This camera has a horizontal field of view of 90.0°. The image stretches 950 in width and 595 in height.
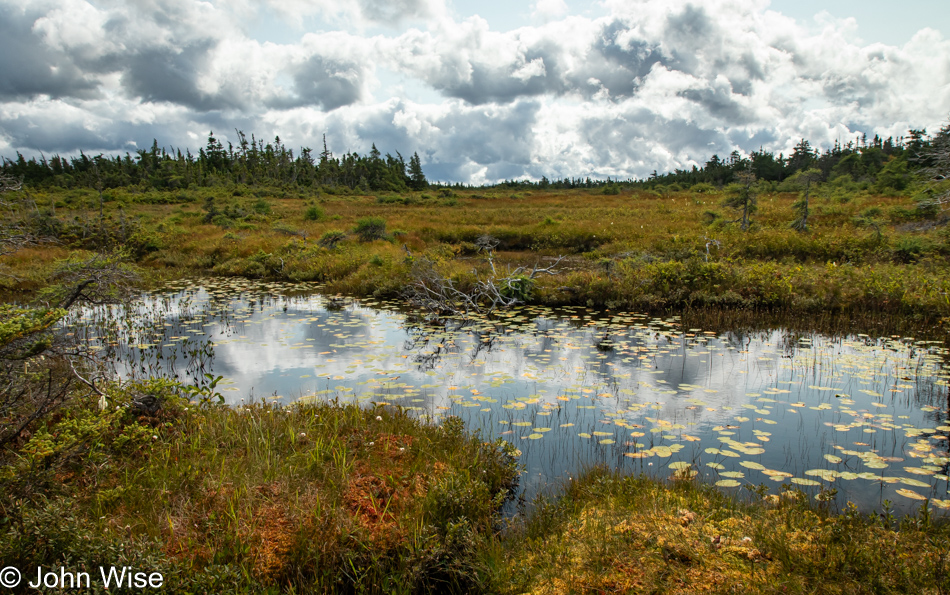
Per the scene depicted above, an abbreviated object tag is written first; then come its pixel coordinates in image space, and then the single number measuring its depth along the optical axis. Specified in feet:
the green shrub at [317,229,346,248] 77.24
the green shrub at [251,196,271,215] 128.41
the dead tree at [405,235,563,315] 44.39
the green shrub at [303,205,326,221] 114.52
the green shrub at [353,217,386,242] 80.79
